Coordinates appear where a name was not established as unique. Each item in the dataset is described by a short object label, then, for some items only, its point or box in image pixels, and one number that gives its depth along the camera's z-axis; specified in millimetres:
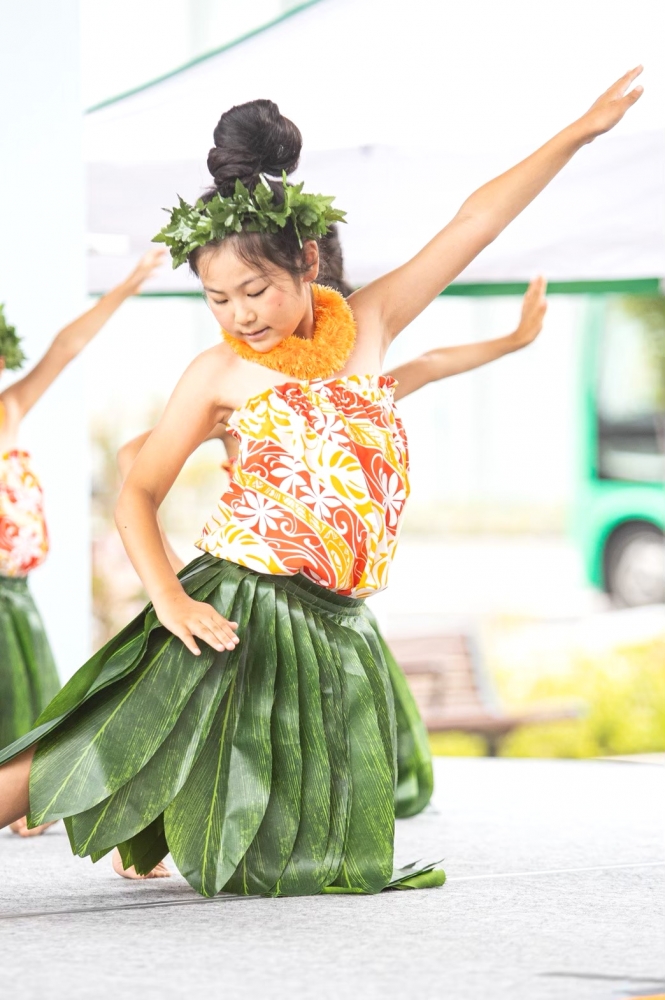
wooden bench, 11258
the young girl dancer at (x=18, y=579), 5944
